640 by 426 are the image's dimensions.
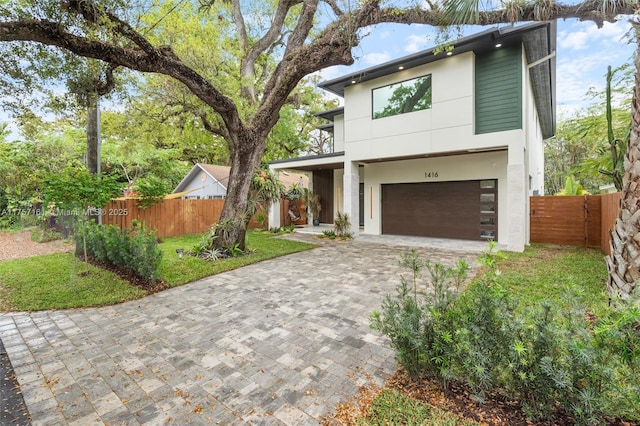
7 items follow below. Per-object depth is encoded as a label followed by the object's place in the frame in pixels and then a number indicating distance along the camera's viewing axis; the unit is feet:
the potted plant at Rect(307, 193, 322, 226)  51.42
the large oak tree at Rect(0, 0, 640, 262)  15.06
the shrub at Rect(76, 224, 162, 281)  18.45
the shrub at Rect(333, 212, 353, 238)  37.14
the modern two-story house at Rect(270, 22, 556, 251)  27.27
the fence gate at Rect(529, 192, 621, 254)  29.63
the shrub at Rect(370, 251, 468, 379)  7.93
